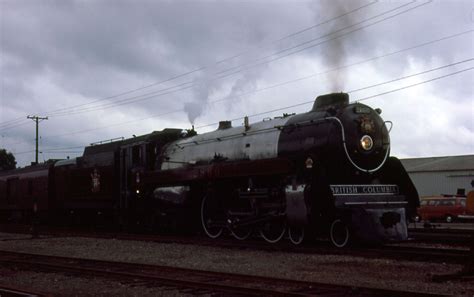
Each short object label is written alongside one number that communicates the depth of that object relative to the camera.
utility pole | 54.87
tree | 73.75
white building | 42.88
